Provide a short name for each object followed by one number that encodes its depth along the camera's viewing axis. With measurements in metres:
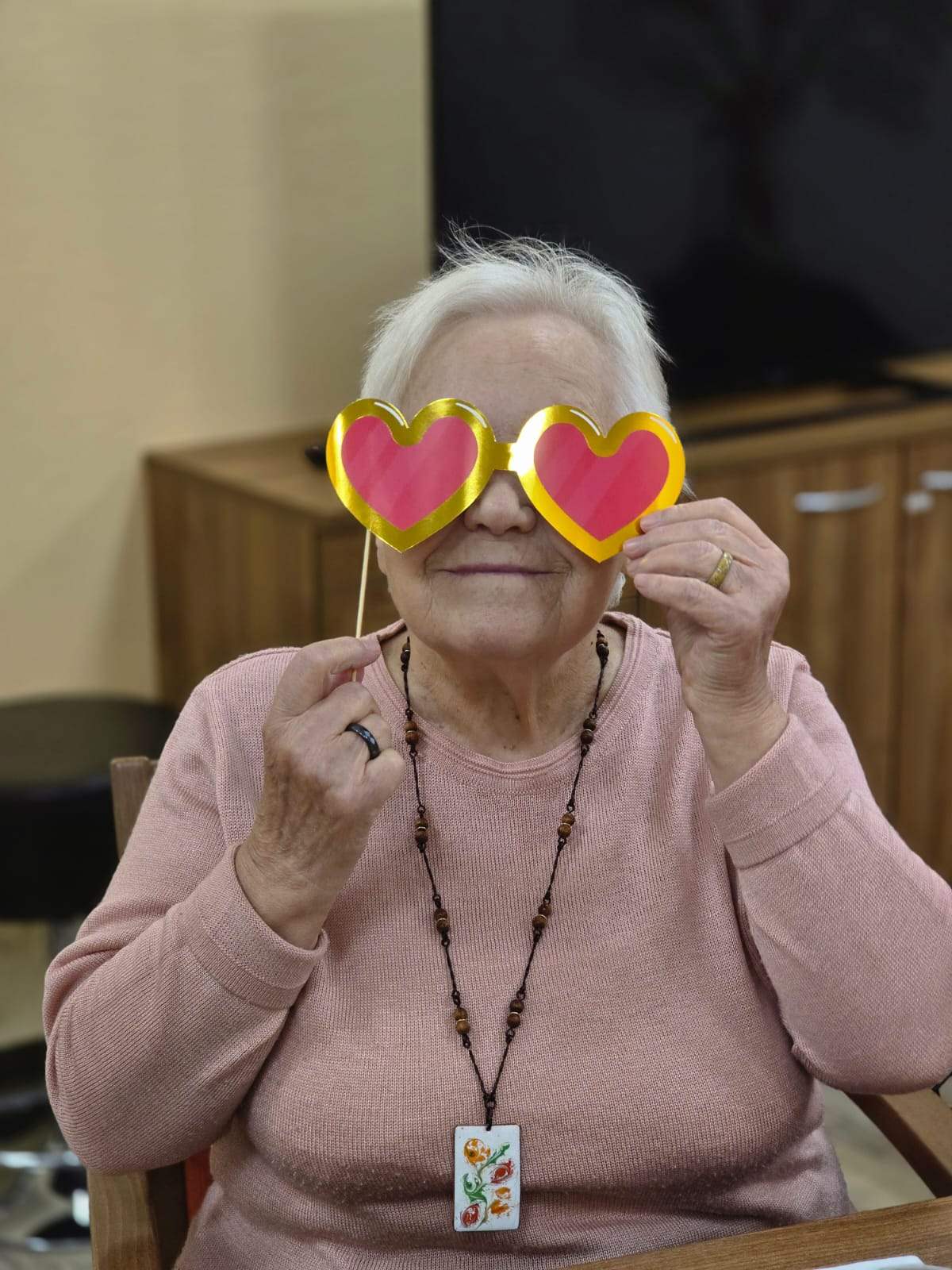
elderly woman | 1.23
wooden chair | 1.28
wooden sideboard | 2.67
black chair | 2.34
